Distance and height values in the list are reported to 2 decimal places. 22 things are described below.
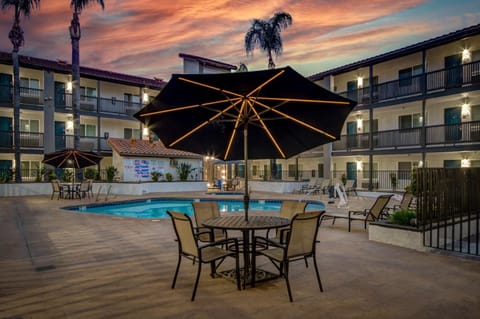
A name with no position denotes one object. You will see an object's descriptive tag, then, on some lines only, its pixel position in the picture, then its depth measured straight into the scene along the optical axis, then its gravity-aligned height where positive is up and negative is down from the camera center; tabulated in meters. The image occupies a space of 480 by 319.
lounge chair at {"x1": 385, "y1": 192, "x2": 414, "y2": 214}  8.15 -1.02
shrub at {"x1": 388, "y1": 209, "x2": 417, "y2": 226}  6.62 -1.17
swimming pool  14.45 -2.30
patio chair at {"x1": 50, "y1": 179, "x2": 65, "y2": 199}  16.23 -1.41
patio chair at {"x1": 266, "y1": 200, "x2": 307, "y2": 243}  5.71 -0.85
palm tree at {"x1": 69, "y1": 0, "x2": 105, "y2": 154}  19.70 +6.28
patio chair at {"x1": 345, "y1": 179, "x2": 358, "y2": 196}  19.31 -1.59
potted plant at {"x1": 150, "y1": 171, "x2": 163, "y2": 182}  21.92 -1.02
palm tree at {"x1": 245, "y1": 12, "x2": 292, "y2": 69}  22.45 +8.68
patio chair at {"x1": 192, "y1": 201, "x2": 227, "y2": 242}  5.32 -0.97
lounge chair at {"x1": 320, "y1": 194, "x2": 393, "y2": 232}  7.66 -1.15
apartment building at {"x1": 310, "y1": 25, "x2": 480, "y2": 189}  17.22 +3.06
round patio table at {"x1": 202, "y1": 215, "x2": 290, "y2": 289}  4.22 -0.87
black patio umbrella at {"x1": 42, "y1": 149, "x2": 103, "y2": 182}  15.30 +0.05
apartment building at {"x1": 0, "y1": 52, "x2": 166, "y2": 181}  21.31 +3.51
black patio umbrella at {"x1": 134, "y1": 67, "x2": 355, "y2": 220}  3.79 +0.68
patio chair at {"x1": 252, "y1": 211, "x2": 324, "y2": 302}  3.85 -0.99
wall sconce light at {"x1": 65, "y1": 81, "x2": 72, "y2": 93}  23.23 +5.13
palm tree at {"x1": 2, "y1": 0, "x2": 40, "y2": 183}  18.66 +6.78
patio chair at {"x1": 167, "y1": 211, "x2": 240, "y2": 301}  3.91 -1.08
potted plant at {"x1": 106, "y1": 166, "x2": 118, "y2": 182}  20.44 -0.80
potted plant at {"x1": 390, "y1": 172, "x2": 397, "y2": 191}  18.94 -1.16
